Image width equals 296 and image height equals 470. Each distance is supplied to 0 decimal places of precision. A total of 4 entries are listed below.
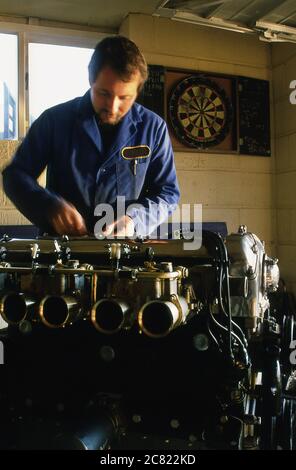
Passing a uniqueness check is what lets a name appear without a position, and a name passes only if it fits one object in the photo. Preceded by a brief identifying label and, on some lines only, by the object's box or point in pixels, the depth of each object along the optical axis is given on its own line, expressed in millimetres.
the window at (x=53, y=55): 3656
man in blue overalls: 1299
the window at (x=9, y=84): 3572
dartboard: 3861
